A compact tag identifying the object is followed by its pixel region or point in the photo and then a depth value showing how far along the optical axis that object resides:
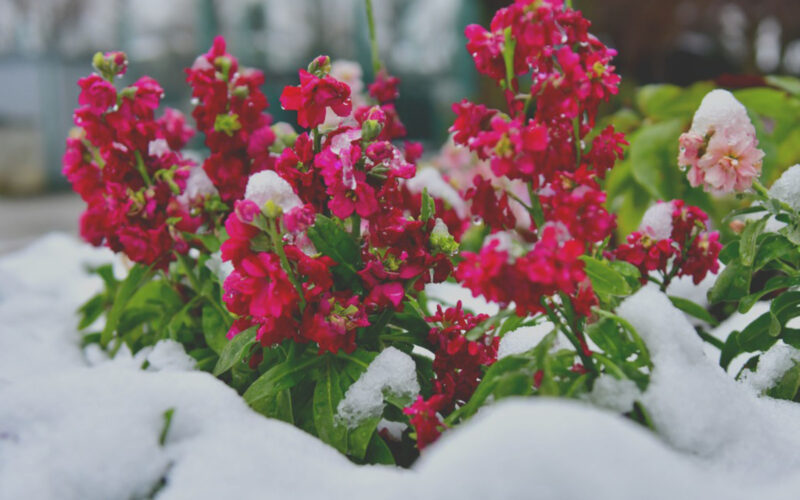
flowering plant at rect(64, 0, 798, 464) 0.67
